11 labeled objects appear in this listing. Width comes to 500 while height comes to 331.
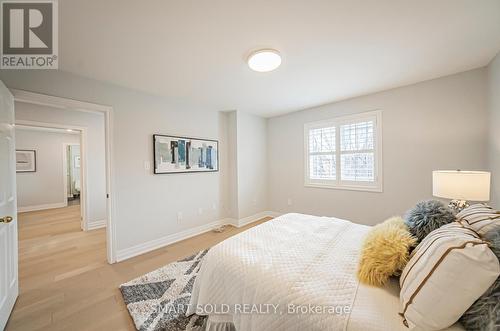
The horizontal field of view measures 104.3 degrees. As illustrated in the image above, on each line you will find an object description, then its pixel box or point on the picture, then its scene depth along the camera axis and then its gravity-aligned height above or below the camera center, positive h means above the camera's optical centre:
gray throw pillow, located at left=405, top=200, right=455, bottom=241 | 1.16 -0.35
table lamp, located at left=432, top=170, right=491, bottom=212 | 1.69 -0.22
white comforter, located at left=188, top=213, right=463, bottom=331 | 0.88 -0.66
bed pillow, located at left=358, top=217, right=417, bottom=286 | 1.03 -0.51
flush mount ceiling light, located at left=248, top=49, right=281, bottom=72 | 1.91 +1.07
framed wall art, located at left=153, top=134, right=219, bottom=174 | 3.07 +0.19
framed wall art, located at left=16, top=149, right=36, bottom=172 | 5.23 +0.21
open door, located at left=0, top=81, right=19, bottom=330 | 1.54 -0.37
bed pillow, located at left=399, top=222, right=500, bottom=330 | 0.70 -0.46
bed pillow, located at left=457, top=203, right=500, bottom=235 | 0.92 -0.31
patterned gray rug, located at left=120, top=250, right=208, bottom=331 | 1.54 -1.24
